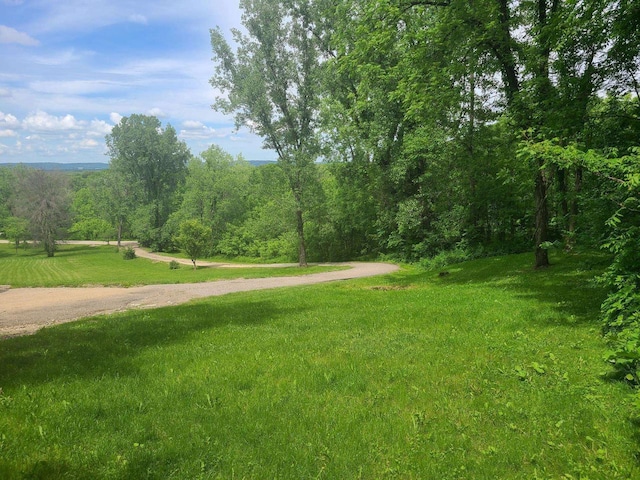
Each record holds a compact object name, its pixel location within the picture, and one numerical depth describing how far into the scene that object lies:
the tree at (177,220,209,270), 45.53
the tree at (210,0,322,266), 30.84
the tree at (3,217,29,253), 71.38
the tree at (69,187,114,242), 89.56
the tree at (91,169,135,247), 80.88
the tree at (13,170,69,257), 66.81
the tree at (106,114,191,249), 77.31
